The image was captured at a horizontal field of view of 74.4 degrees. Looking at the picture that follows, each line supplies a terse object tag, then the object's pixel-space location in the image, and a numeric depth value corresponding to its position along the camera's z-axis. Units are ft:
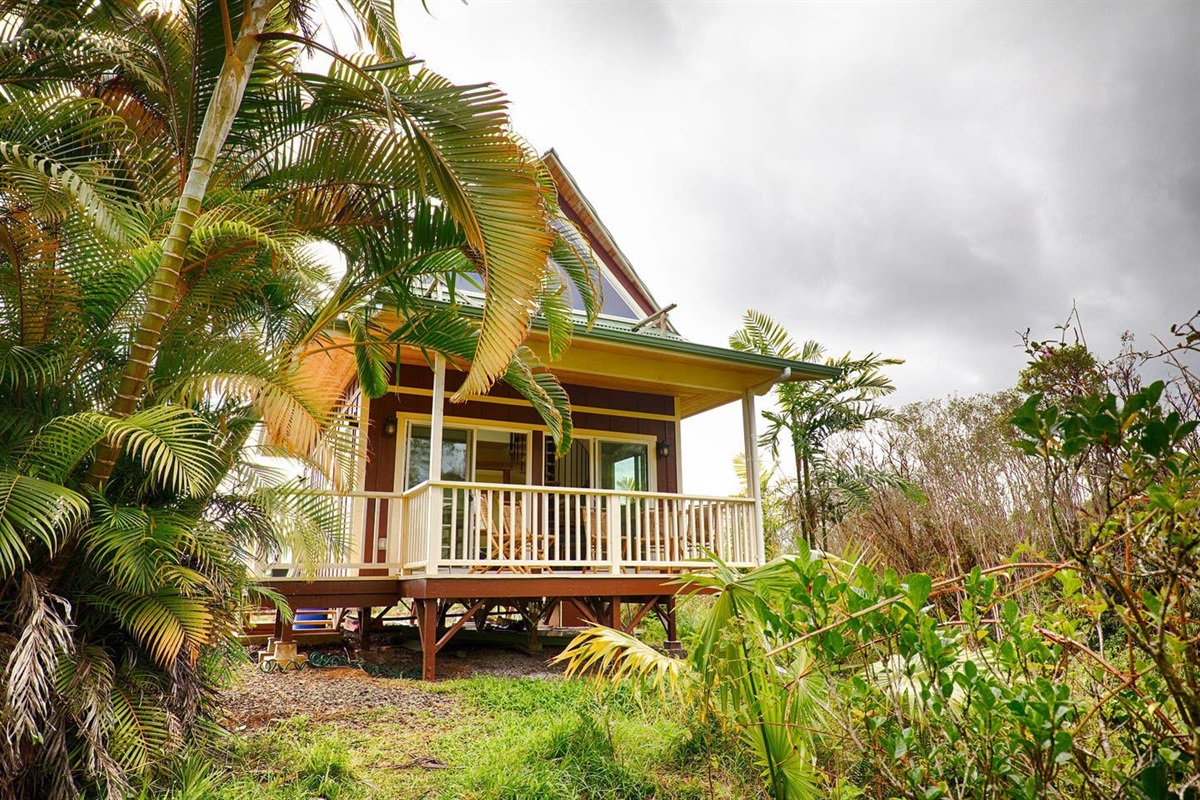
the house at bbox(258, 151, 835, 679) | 26.25
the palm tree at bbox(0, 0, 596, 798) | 11.46
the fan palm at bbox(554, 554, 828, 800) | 9.45
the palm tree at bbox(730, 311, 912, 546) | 41.27
